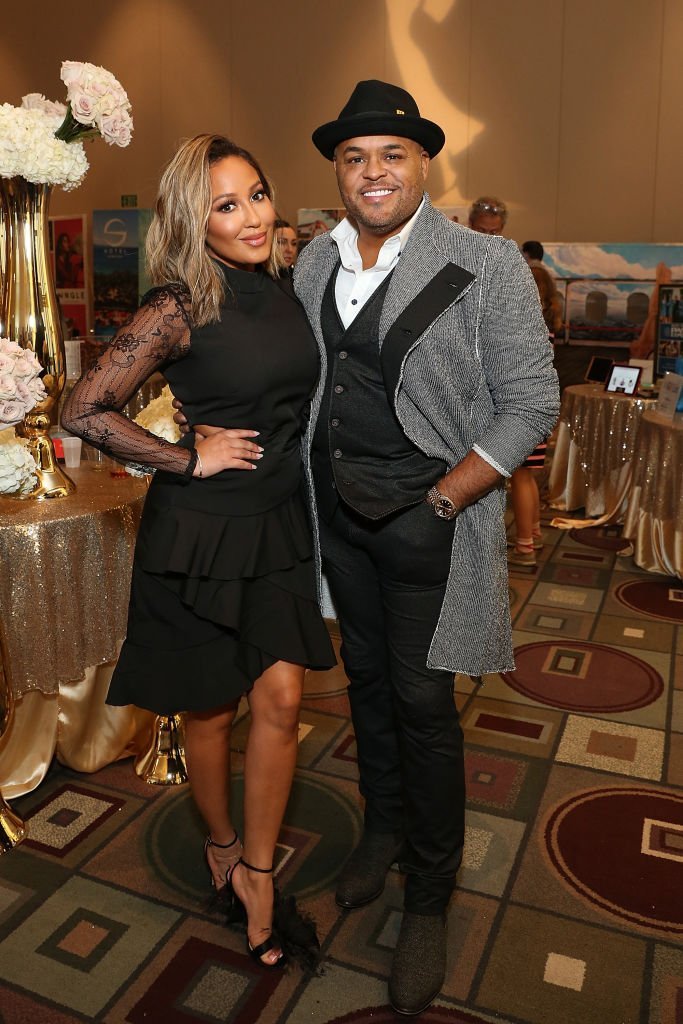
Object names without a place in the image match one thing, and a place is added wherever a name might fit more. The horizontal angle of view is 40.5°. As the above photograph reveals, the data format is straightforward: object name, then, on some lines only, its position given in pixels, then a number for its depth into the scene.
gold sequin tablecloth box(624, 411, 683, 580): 4.50
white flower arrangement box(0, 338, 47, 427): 1.83
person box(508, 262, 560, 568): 5.02
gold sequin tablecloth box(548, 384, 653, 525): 5.42
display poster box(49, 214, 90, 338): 10.75
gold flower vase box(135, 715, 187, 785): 2.73
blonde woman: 1.76
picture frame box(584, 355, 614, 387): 5.95
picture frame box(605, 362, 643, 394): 5.56
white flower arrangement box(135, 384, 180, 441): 2.61
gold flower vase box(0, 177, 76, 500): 2.45
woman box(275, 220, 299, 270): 4.20
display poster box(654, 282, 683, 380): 5.12
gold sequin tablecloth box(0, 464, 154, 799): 2.37
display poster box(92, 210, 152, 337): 10.31
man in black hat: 1.76
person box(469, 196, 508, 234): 5.14
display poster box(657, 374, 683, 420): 4.74
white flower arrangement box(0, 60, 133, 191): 2.24
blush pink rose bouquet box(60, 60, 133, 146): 2.23
